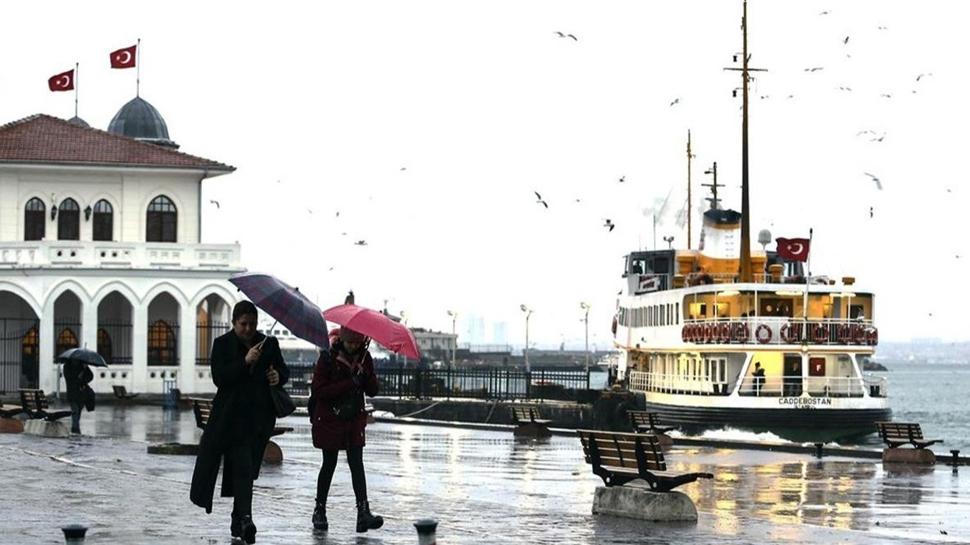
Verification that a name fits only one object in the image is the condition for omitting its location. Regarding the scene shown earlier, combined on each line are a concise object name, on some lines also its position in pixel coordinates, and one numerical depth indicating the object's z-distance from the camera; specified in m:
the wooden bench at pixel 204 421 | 27.23
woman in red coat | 16.92
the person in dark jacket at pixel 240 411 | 15.31
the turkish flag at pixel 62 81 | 68.19
